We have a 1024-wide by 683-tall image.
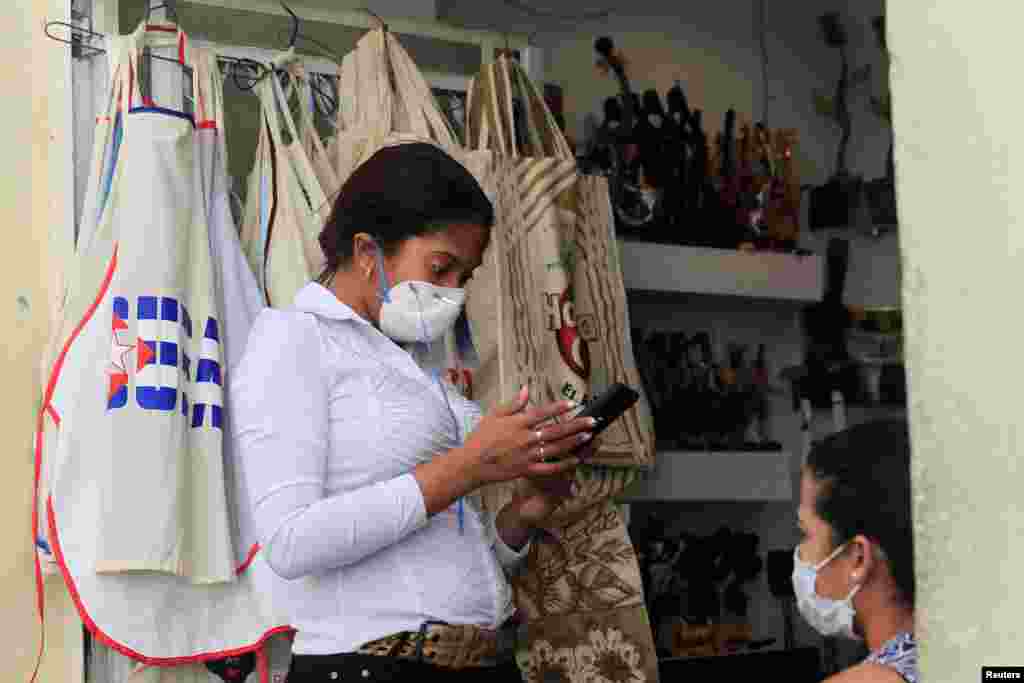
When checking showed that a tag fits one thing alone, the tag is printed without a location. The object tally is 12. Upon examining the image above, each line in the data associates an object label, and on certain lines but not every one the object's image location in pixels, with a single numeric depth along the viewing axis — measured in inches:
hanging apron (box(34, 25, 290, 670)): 105.0
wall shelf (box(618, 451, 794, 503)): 163.8
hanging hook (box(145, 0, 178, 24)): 121.3
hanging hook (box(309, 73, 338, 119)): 126.6
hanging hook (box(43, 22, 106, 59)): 117.3
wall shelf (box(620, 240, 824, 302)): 163.8
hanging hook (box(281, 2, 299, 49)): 124.2
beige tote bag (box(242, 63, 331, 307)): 114.7
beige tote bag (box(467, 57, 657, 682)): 116.4
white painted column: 54.2
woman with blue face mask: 67.7
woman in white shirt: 80.2
